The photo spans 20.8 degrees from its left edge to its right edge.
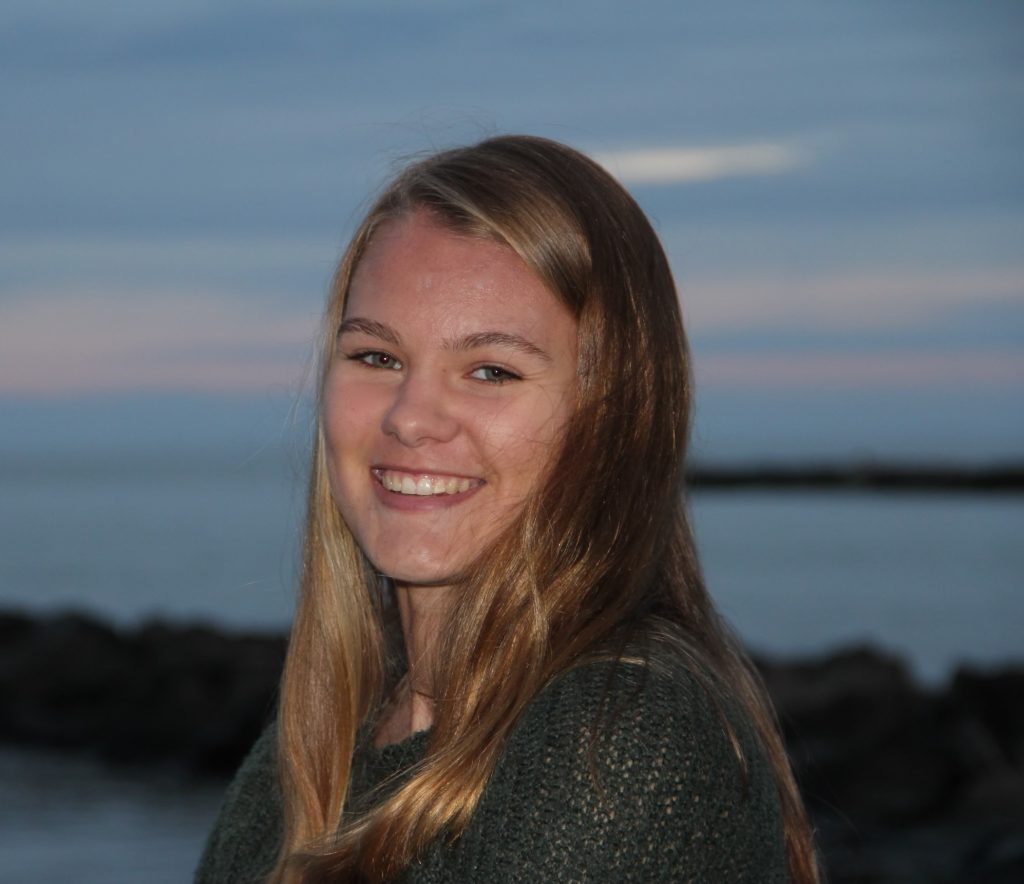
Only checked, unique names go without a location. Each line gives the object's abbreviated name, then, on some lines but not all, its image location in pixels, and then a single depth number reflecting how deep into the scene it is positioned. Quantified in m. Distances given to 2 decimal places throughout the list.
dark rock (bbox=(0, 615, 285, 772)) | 9.95
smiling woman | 1.25
